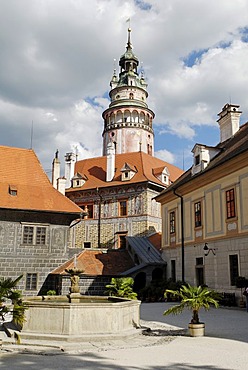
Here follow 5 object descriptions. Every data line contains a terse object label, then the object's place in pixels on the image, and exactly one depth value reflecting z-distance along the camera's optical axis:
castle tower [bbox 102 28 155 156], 46.03
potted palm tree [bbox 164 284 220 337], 10.12
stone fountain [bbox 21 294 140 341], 9.80
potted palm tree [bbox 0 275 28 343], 8.66
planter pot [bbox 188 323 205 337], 10.12
